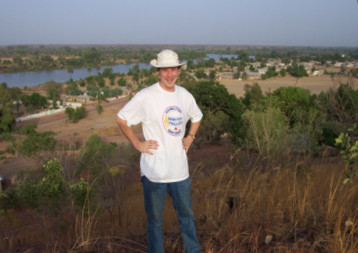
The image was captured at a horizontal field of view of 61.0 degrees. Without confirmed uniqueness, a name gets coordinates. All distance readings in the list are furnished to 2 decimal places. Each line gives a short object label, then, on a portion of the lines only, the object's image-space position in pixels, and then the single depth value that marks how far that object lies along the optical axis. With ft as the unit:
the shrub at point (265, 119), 25.80
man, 7.45
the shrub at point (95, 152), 30.75
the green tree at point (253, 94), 69.16
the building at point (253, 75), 229.45
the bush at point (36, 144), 54.13
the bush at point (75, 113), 112.37
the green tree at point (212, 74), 216.33
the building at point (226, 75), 239.09
